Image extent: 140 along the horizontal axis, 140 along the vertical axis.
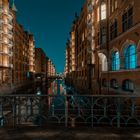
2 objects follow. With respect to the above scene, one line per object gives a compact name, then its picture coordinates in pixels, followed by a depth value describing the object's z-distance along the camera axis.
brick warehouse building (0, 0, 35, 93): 35.19
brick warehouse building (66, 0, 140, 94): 15.86
